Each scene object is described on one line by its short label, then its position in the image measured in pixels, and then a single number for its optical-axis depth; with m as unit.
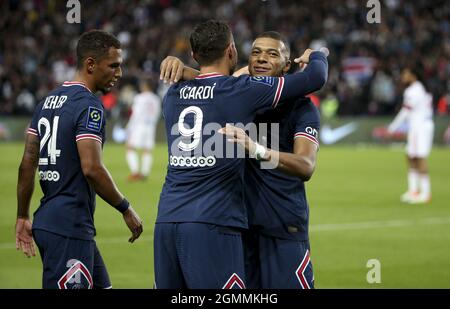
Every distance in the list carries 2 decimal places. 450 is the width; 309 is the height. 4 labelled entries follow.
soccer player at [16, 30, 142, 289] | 12.07
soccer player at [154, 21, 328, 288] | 11.02
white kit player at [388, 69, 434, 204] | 34.87
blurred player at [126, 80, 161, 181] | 42.53
